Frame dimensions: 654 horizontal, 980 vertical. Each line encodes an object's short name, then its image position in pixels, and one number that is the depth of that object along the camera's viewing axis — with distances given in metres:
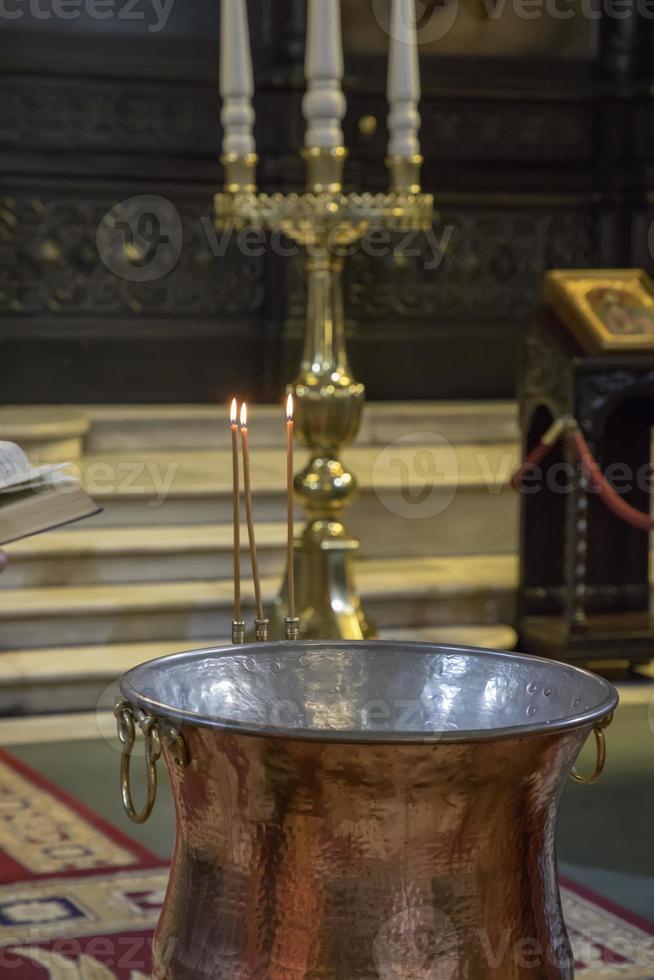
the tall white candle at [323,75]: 8.85
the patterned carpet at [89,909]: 6.11
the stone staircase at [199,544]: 10.58
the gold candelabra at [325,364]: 8.95
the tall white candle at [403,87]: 9.05
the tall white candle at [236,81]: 8.96
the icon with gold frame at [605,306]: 10.48
